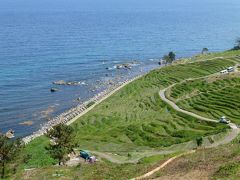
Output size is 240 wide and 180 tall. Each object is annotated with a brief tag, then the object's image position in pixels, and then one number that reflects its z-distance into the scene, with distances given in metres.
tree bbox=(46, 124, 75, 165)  70.56
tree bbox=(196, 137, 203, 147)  78.12
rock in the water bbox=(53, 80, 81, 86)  176.38
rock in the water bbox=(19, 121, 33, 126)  127.91
